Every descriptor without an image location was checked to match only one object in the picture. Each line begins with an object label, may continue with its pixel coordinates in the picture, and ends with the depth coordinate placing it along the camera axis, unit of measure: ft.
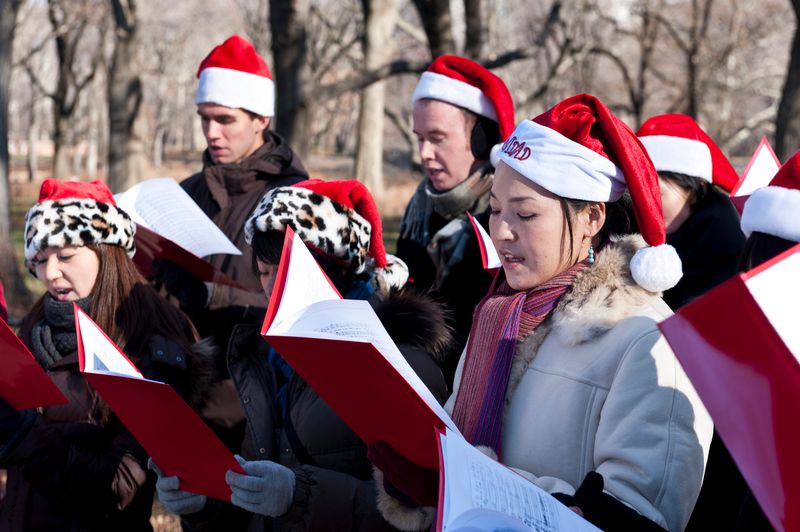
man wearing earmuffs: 11.64
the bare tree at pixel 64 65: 79.66
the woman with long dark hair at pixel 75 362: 9.15
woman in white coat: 6.07
